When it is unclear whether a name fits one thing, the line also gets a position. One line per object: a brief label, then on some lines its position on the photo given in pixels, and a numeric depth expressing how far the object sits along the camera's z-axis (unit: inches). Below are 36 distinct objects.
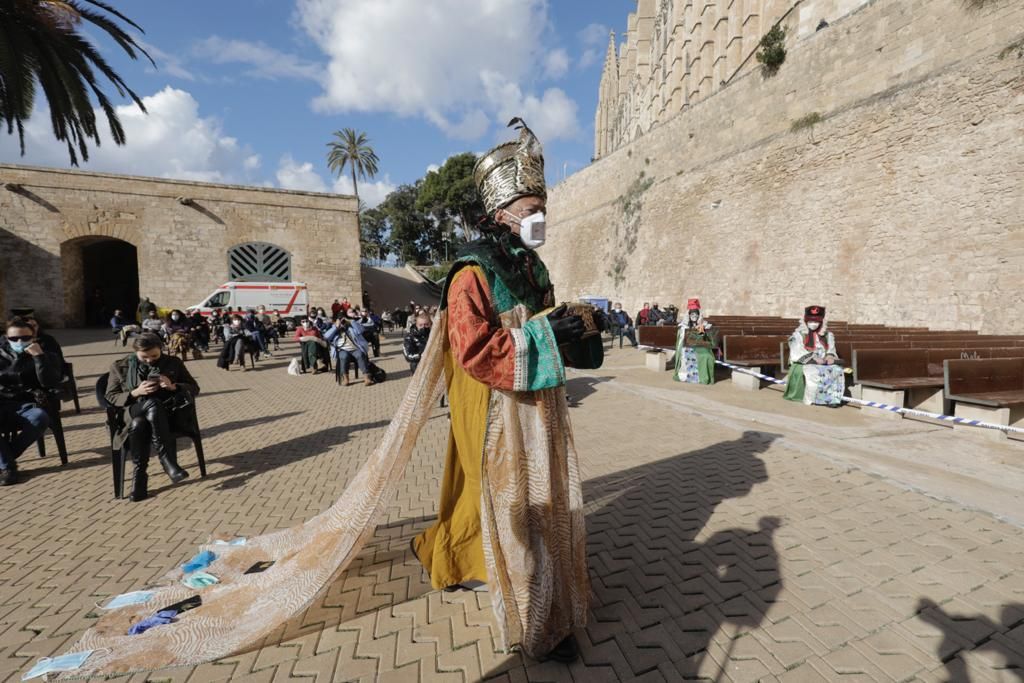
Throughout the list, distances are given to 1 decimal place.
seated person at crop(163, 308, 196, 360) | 431.2
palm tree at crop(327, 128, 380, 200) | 1752.0
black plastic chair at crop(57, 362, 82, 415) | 246.4
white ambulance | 738.8
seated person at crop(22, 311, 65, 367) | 204.9
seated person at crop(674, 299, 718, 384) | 360.5
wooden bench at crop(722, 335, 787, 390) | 342.6
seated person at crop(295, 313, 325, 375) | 456.1
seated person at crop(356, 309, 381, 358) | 527.3
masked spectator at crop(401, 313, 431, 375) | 345.4
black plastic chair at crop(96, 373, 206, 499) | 152.6
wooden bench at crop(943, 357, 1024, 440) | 209.9
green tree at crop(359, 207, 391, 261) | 1942.7
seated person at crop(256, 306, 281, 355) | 613.6
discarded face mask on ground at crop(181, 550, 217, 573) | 103.5
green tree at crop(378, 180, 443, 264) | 1863.9
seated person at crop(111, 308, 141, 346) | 665.0
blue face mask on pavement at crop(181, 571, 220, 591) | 96.1
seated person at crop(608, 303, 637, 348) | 638.4
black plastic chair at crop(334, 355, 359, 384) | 387.5
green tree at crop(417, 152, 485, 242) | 1637.6
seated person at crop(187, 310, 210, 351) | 563.0
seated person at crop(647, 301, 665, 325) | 626.5
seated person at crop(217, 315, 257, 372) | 470.0
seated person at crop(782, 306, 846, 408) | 278.1
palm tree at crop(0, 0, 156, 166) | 337.4
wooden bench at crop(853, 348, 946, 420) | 253.6
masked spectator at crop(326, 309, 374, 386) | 386.9
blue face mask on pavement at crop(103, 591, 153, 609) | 91.4
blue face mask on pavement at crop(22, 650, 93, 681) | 74.5
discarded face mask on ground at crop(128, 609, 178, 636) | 83.1
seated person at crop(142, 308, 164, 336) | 410.0
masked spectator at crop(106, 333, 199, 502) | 154.1
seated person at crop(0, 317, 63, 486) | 168.2
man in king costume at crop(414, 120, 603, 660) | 71.9
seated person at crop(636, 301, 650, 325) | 636.1
